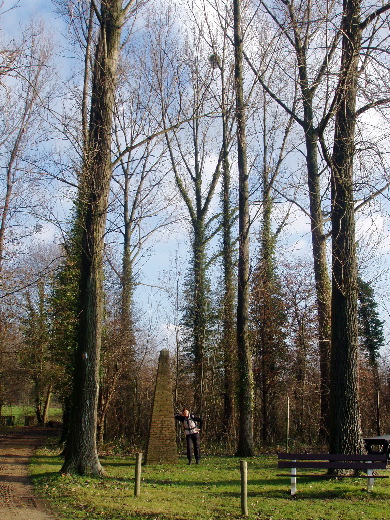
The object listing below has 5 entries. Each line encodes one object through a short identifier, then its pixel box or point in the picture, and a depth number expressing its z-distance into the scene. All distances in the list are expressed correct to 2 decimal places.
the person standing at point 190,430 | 14.59
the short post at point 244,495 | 7.91
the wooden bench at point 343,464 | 9.21
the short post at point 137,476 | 9.32
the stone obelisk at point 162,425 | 14.44
